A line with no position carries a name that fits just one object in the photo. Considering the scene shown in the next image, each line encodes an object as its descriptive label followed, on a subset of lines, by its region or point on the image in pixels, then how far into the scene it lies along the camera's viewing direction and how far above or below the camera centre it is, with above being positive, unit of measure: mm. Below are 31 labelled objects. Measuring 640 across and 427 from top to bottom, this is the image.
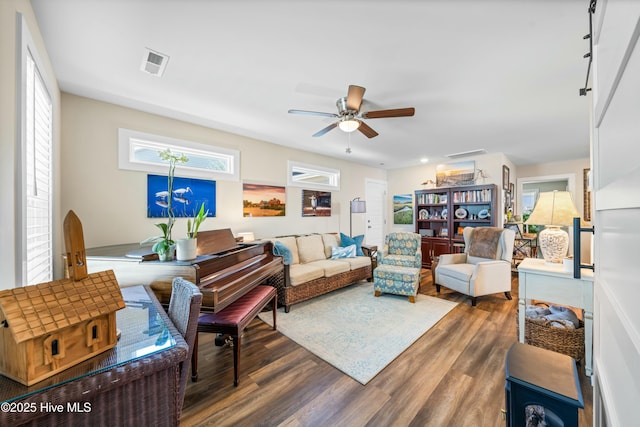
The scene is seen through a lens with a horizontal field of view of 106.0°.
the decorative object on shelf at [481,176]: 5059 +804
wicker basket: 2023 -1069
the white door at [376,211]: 6367 +50
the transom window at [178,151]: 2898 +781
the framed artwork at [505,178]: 4926 +756
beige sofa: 3223 -838
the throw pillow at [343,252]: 4285 -693
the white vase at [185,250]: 1826 -282
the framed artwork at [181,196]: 3074 +230
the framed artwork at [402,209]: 6398 +120
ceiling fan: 2225 +1024
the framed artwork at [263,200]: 3969 +229
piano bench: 1807 -846
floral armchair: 3787 -632
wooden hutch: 5035 -11
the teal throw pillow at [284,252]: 3318 -542
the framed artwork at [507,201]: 5198 +276
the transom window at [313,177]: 4684 +772
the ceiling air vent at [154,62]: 1920 +1264
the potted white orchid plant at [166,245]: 1817 -242
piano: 1690 -430
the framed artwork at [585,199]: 5275 +327
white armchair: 3363 -791
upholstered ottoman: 3420 -977
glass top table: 675 -498
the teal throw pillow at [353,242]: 4517 -545
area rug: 2133 -1263
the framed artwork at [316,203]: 4871 +220
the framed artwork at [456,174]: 5242 +900
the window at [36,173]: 1325 +288
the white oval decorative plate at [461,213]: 5371 +11
